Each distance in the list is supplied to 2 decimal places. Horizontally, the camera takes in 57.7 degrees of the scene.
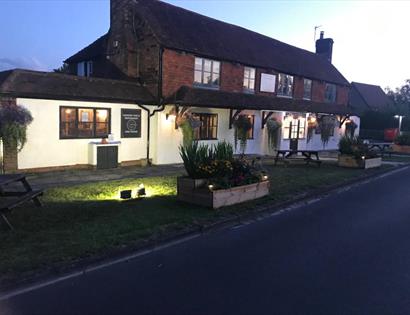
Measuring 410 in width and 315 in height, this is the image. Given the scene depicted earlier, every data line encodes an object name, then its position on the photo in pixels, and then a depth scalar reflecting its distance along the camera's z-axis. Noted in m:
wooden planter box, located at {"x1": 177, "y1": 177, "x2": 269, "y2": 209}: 7.68
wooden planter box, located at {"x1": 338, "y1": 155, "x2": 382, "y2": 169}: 15.42
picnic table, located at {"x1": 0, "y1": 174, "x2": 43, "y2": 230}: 5.80
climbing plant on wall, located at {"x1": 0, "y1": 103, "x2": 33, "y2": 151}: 10.74
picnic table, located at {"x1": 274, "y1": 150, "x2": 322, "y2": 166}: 15.80
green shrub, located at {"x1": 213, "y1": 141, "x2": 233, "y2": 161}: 8.76
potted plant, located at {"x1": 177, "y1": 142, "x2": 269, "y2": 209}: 7.85
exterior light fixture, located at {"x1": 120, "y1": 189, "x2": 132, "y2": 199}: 8.21
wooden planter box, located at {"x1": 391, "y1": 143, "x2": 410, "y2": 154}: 25.30
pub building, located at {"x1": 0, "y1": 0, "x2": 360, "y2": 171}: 12.31
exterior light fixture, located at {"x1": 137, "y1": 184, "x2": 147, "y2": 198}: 8.50
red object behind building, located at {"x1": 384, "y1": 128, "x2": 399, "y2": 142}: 36.69
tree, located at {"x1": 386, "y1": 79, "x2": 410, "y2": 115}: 43.92
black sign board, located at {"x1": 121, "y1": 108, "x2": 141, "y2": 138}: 14.35
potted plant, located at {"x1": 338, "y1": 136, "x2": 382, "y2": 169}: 15.49
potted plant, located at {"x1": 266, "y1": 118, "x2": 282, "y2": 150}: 20.23
